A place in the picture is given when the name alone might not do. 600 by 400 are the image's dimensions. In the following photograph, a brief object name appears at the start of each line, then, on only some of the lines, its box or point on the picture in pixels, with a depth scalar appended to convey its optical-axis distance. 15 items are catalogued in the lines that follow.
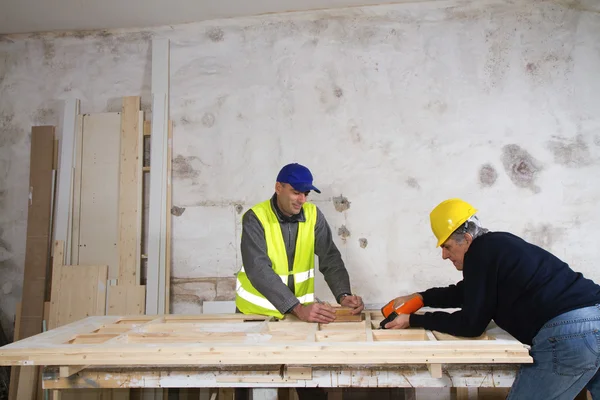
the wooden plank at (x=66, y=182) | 4.21
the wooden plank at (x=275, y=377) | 2.21
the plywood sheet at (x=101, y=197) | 4.22
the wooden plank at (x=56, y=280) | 4.08
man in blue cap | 2.83
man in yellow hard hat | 2.04
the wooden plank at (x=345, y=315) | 2.76
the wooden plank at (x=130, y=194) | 4.12
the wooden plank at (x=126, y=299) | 4.06
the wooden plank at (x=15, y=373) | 3.99
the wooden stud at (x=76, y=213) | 4.23
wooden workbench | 2.09
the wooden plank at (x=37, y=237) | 4.12
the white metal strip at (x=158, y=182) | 4.08
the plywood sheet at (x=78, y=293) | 4.08
